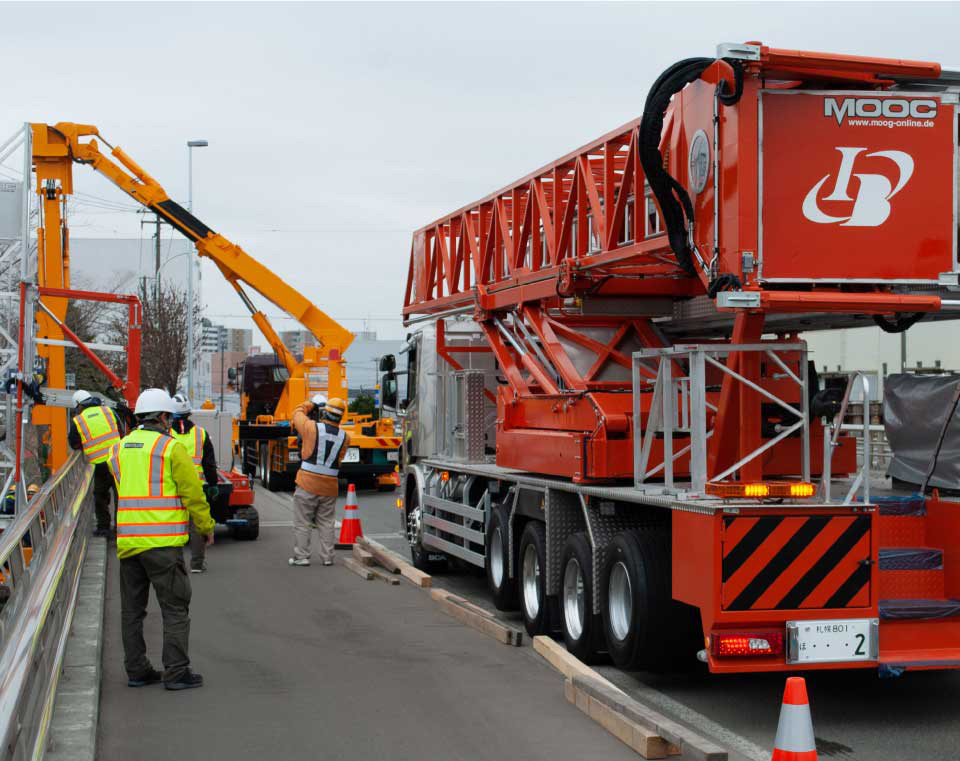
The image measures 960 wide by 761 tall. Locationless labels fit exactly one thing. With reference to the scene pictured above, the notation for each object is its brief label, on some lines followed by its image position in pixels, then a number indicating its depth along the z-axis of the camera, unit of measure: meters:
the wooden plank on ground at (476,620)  10.08
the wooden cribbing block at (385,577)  13.59
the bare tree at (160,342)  46.00
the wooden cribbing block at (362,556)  15.04
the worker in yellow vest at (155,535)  8.30
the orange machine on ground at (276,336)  22.42
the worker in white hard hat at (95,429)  14.48
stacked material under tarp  9.65
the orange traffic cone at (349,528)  17.13
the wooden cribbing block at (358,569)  14.12
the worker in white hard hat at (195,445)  14.52
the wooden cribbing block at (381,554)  14.40
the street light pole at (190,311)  41.66
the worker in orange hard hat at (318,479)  15.25
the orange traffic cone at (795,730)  5.15
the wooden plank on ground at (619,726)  6.77
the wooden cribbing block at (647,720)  6.48
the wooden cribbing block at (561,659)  8.46
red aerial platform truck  7.47
